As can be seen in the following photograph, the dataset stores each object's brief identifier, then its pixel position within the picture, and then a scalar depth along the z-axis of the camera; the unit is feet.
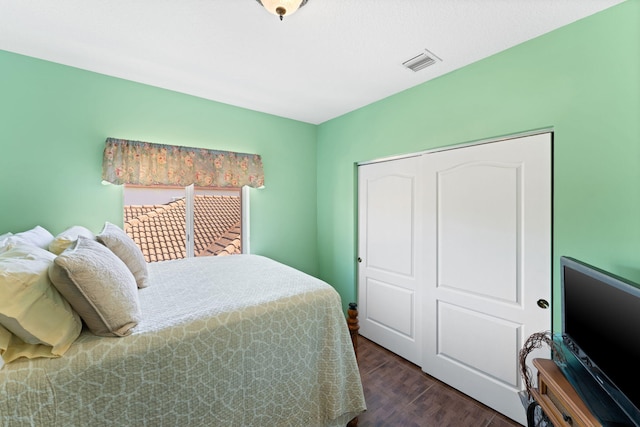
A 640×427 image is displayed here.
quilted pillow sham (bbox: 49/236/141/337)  3.15
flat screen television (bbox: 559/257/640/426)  2.76
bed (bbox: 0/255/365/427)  2.86
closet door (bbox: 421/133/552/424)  5.21
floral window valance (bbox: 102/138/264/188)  6.98
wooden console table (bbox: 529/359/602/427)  2.94
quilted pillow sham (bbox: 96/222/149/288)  5.05
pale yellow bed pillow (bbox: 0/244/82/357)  2.71
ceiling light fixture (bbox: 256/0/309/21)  4.01
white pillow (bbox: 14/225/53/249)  4.78
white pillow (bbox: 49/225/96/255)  4.67
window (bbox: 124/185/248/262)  7.80
